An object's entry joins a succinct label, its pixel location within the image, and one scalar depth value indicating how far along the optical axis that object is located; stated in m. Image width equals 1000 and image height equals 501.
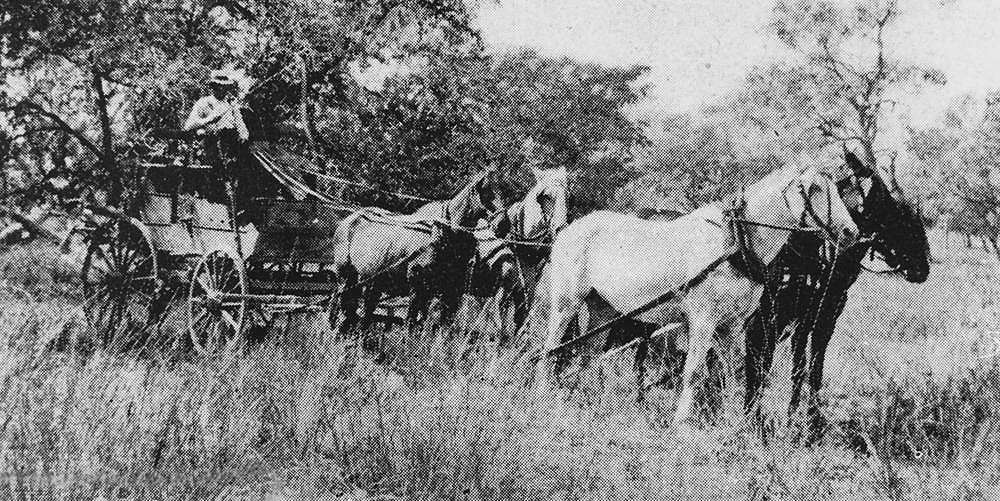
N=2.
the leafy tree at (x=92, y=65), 9.03
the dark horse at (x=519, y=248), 7.75
